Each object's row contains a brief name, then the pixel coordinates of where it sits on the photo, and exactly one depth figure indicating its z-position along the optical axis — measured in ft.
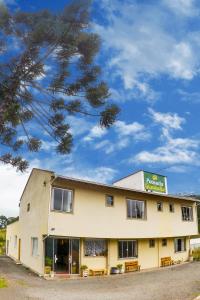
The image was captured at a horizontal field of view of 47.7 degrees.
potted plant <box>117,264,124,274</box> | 61.07
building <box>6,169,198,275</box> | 54.53
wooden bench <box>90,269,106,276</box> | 56.92
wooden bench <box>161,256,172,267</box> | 71.14
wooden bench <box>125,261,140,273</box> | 62.91
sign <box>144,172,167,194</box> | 82.29
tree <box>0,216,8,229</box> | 231.49
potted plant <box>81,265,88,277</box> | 55.29
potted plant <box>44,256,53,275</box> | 52.82
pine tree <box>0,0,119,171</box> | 26.16
